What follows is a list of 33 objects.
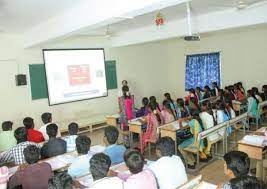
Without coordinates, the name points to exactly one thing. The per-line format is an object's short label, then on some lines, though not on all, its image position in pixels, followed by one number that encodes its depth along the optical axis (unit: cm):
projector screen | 719
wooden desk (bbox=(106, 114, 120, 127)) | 649
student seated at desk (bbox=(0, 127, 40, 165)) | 370
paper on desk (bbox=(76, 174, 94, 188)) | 285
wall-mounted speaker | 655
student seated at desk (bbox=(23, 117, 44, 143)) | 463
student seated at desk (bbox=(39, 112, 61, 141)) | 503
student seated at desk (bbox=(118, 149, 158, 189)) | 241
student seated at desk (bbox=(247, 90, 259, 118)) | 657
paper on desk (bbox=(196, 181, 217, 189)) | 250
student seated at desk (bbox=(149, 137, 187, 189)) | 261
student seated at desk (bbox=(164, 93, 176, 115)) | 618
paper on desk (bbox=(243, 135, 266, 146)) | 372
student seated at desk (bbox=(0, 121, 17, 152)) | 462
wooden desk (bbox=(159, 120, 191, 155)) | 485
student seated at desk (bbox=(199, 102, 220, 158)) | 497
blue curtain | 919
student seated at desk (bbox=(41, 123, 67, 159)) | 389
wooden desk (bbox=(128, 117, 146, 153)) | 548
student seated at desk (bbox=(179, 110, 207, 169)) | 469
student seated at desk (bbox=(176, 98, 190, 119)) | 600
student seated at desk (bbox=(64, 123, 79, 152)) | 415
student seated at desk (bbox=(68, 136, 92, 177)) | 318
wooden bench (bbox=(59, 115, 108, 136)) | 738
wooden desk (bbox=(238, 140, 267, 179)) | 361
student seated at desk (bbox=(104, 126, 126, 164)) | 347
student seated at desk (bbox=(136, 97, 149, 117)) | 640
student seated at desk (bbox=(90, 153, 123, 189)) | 253
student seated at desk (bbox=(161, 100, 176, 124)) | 570
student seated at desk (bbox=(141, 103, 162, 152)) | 528
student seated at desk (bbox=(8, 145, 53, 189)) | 280
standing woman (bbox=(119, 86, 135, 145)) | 623
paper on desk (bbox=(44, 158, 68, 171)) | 343
